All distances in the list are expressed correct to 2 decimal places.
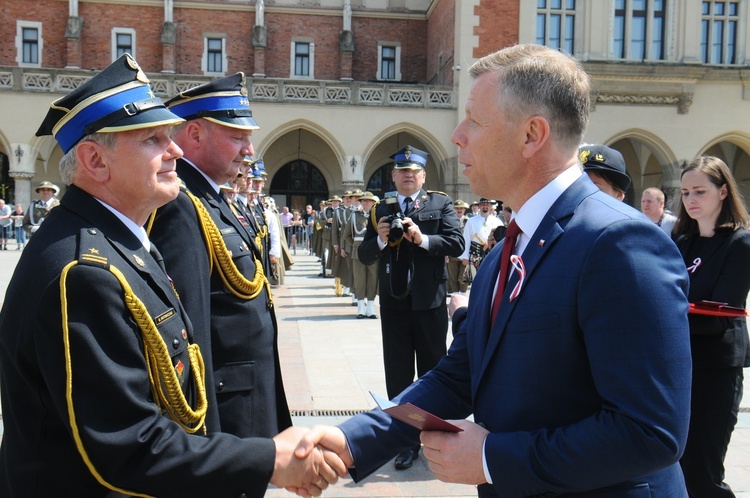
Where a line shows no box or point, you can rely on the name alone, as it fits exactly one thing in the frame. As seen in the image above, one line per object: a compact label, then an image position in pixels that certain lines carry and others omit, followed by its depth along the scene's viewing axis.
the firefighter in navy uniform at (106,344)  1.80
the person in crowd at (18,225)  25.33
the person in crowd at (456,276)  12.62
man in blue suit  1.59
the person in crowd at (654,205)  5.98
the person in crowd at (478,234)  12.44
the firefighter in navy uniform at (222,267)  2.79
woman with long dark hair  3.47
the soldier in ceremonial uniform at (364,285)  11.77
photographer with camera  5.37
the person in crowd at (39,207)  11.69
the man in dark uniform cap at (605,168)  3.27
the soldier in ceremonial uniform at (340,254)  14.23
